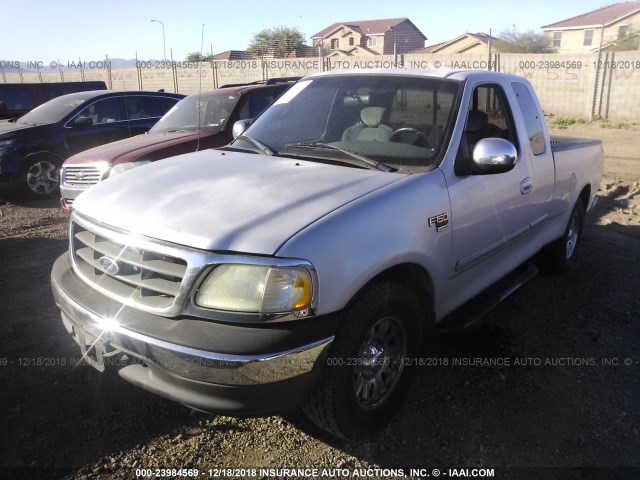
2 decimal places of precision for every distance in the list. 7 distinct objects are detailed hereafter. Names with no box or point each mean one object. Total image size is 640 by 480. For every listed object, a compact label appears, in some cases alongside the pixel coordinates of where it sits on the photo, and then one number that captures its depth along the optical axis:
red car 6.29
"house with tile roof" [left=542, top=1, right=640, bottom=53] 48.78
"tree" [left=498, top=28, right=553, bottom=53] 42.88
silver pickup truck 2.19
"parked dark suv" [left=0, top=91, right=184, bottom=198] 8.25
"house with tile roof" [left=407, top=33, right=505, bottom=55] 45.28
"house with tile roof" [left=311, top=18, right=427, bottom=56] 57.80
